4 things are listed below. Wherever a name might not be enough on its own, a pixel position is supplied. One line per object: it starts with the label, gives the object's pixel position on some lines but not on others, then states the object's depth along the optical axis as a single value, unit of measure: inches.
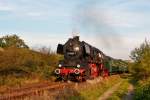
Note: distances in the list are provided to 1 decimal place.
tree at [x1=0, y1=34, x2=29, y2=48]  3333.7
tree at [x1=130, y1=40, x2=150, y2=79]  2198.6
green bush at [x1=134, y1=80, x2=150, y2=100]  904.8
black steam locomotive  1350.9
